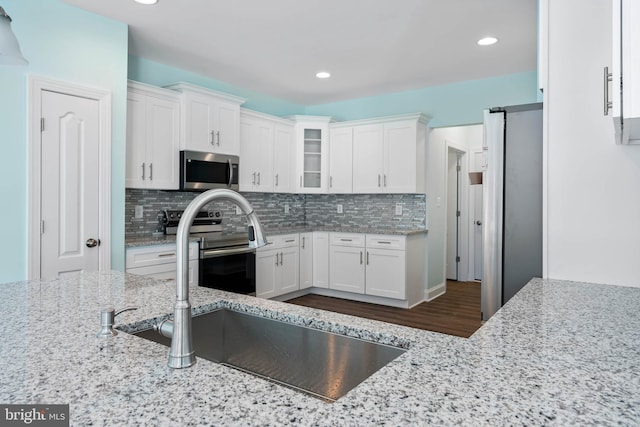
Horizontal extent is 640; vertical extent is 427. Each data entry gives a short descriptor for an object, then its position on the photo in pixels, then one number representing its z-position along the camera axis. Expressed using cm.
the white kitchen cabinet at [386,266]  464
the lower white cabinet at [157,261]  334
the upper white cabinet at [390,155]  484
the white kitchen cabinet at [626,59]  68
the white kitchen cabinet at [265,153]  474
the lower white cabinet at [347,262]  493
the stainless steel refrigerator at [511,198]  228
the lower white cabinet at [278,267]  459
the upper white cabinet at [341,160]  528
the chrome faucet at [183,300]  81
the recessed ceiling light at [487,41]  348
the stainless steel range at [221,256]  381
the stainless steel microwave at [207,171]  391
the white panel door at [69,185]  282
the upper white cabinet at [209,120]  395
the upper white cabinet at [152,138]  355
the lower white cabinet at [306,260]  514
